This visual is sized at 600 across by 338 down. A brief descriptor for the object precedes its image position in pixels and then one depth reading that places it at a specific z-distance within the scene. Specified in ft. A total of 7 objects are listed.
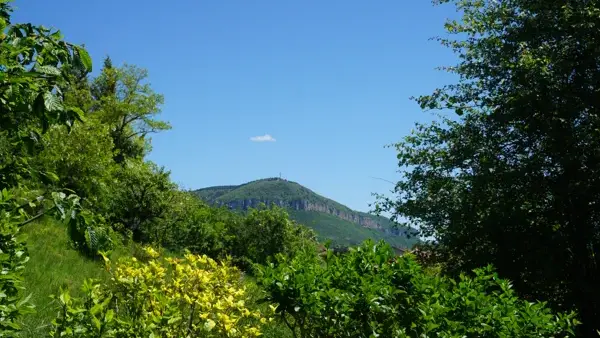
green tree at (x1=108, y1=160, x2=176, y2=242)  51.78
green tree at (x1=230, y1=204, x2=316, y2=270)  62.85
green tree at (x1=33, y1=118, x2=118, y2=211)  45.57
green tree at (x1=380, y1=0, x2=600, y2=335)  29.84
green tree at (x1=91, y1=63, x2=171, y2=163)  132.46
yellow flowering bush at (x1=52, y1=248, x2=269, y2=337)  11.78
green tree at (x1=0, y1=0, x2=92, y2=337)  7.92
